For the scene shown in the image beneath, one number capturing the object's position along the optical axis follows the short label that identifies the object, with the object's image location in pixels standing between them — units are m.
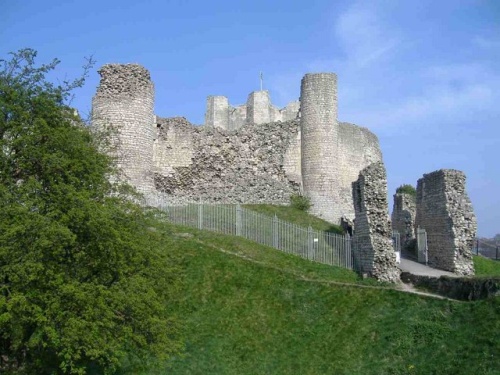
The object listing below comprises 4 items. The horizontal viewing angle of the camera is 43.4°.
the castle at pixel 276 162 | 26.48
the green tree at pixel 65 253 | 14.07
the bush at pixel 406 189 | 78.94
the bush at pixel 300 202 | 37.19
